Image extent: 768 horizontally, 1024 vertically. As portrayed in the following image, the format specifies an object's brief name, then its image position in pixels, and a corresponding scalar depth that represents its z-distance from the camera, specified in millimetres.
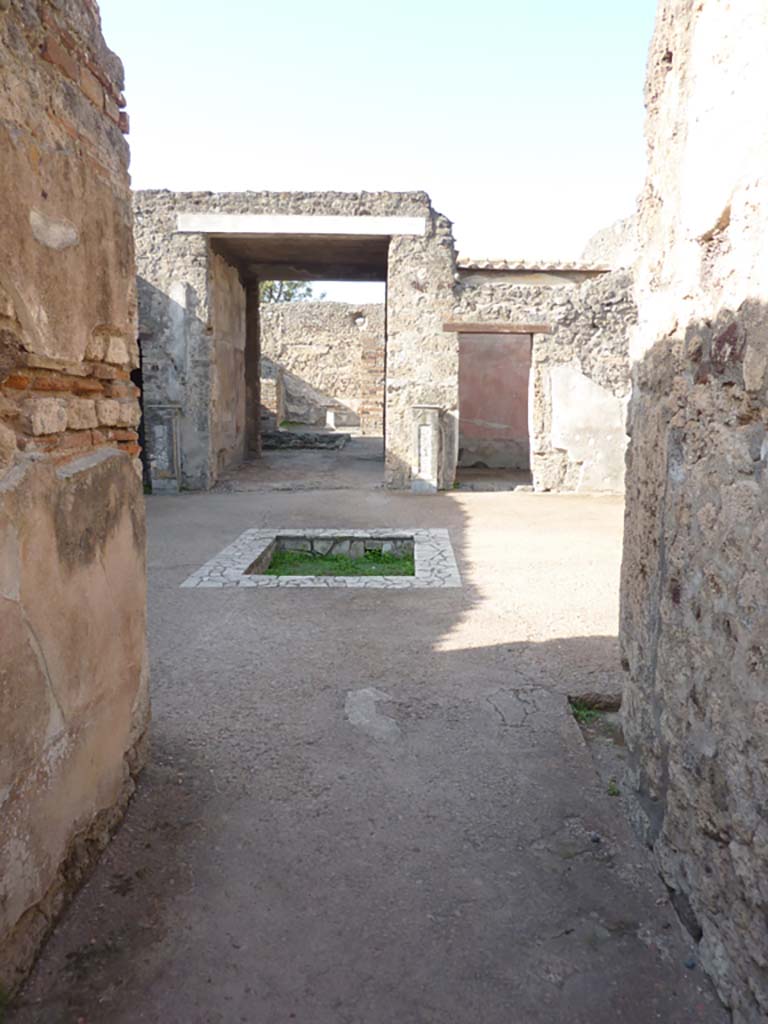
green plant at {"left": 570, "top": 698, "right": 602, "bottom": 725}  3295
